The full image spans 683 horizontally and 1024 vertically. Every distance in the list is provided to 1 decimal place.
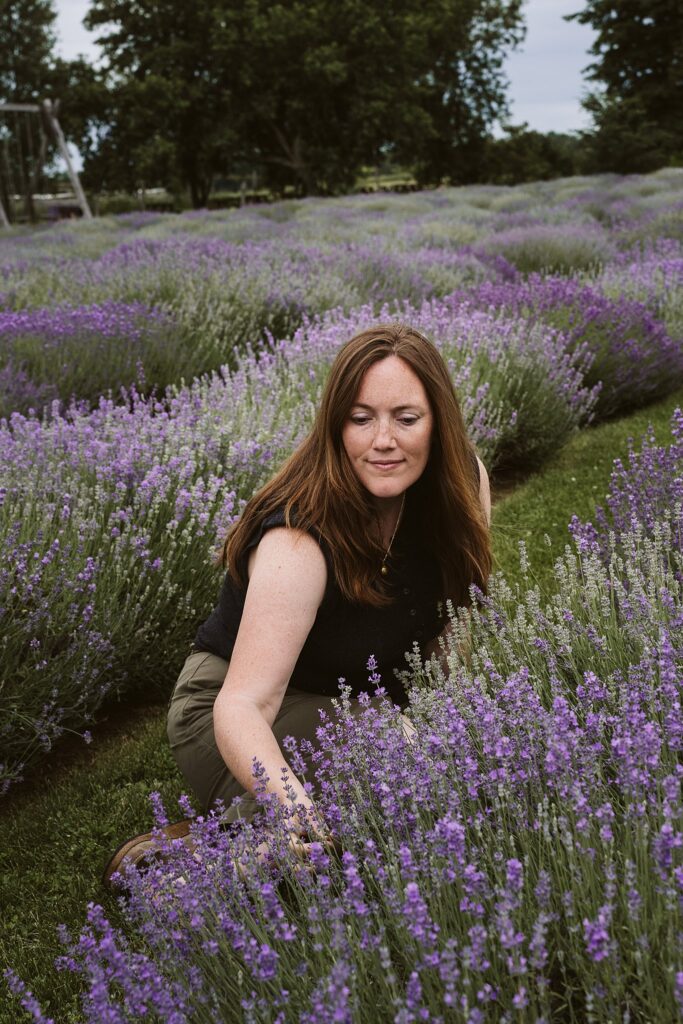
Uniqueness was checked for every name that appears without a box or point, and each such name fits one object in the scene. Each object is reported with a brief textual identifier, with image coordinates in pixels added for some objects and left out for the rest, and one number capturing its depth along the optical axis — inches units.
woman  87.2
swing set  815.7
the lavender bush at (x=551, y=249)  408.8
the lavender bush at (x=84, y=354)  213.8
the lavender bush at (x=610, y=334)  257.6
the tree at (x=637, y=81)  1162.0
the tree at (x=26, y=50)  1224.3
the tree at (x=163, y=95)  1170.0
